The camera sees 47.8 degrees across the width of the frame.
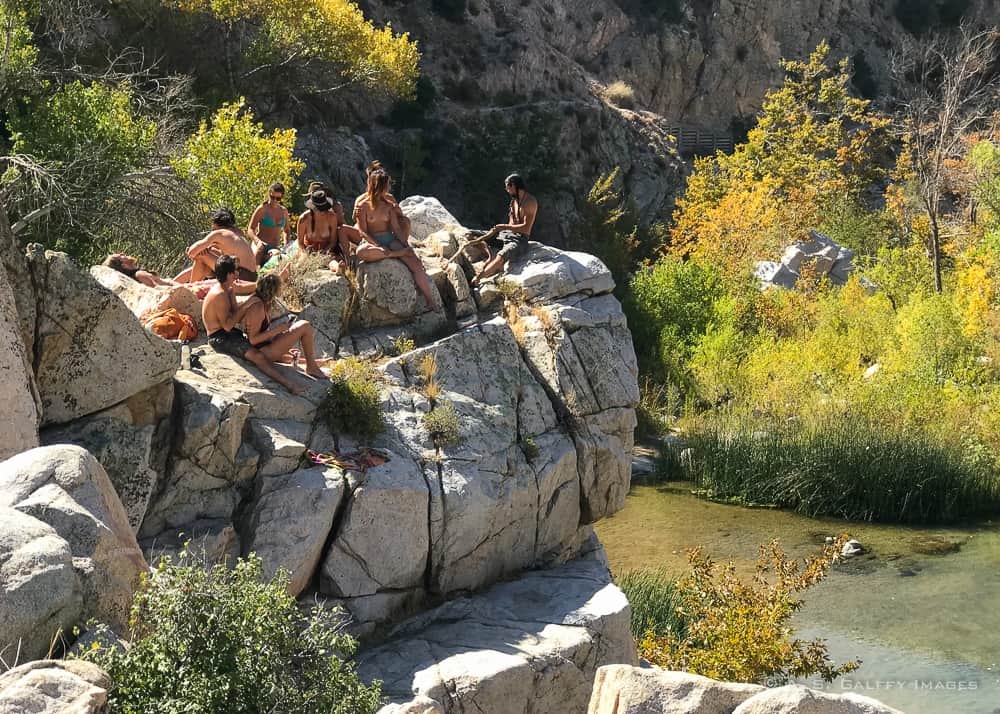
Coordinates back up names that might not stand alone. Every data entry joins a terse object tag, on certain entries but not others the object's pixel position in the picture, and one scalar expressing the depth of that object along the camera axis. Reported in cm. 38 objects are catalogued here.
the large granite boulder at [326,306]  1226
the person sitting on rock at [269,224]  1372
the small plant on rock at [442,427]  1133
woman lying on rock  1220
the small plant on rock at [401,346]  1227
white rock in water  1716
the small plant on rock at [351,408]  1095
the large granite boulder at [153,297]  1148
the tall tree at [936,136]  2898
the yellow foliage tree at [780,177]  3306
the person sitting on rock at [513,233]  1404
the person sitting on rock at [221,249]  1187
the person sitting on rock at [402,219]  1299
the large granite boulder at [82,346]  930
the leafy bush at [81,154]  1753
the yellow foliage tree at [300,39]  3228
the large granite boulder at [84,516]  665
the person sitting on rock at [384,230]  1282
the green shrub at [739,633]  1002
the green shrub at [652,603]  1320
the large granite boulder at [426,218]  1537
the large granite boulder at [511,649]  938
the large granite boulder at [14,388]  858
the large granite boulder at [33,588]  593
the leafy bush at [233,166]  1905
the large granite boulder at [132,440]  915
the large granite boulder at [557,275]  1366
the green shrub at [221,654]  586
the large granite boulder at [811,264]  3075
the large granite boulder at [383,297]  1270
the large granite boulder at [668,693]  545
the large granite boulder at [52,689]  490
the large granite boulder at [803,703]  525
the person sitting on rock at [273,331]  1067
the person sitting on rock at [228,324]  1070
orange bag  1120
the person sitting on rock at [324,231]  1288
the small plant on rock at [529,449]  1205
